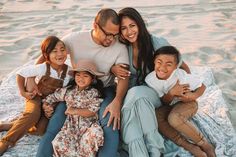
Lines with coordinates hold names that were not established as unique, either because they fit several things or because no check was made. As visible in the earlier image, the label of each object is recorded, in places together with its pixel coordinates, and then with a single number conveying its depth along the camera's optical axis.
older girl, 2.94
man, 2.77
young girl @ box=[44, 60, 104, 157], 2.76
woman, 2.75
